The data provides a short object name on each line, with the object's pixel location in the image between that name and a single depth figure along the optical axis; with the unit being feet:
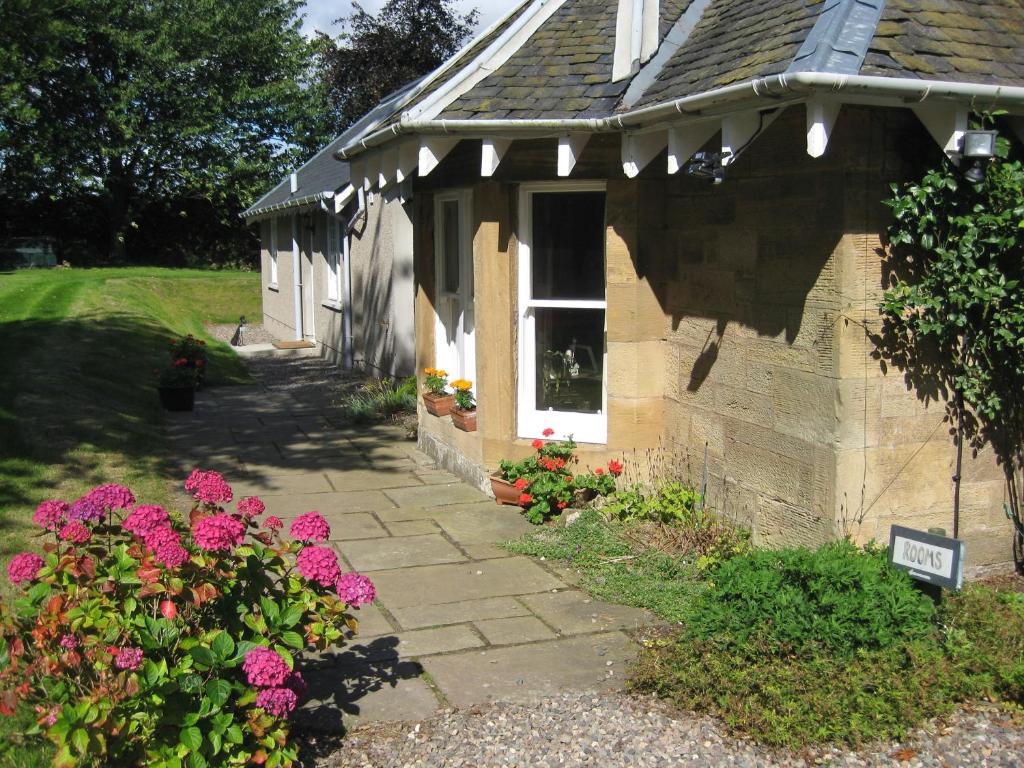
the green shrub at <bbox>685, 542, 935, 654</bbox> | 14.43
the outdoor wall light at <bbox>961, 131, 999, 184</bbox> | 16.26
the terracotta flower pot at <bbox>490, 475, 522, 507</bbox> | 25.49
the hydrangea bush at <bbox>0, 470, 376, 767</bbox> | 10.47
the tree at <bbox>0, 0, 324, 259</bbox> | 112.37
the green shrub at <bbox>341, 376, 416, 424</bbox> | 38.91
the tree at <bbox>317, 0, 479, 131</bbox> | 95.35
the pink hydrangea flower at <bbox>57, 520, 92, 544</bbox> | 11.68
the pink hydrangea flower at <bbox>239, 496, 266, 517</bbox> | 12.65
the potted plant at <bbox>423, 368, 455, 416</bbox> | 30.27
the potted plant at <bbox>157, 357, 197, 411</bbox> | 39.60
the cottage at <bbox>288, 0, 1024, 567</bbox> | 17.54
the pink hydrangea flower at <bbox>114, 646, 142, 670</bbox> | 10.27
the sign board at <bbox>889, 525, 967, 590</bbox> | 13.92
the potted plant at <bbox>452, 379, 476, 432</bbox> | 28.47
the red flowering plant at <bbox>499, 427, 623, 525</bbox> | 24.31
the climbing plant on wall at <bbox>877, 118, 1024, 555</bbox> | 17.25
